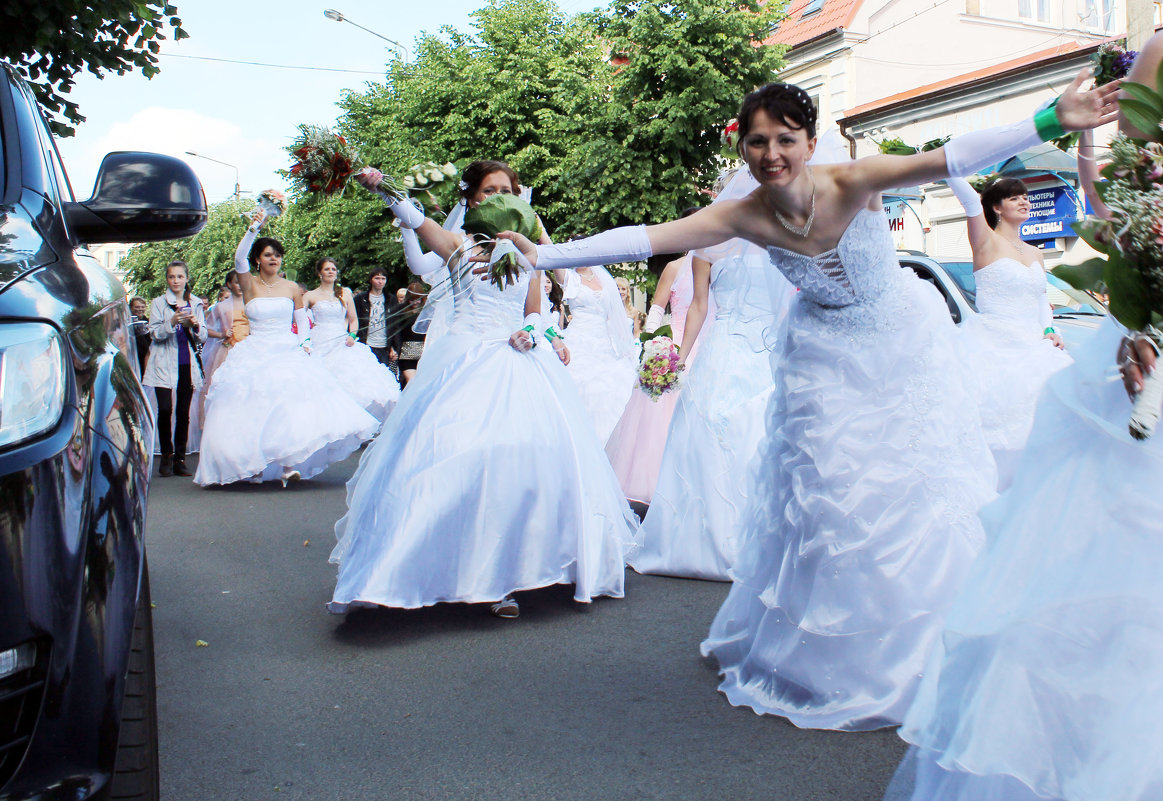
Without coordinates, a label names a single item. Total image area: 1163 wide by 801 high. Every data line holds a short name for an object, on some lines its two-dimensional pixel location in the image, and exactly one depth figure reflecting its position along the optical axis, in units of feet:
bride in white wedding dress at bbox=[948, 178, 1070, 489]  22.61
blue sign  67.92
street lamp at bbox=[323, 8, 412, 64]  76.59
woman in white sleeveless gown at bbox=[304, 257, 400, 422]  45.52
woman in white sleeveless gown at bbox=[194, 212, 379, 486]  33.81
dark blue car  5.98
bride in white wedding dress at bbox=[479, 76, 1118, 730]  12.49
